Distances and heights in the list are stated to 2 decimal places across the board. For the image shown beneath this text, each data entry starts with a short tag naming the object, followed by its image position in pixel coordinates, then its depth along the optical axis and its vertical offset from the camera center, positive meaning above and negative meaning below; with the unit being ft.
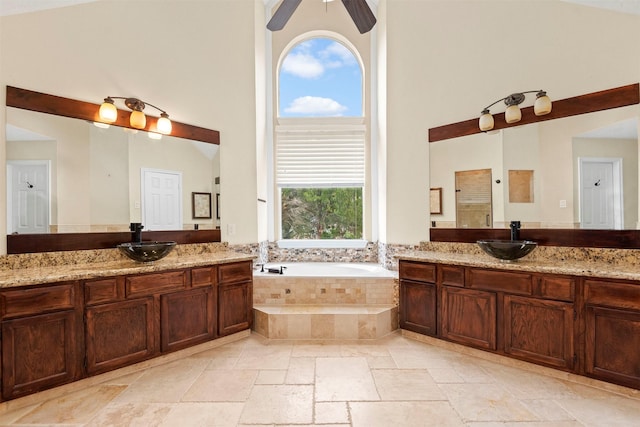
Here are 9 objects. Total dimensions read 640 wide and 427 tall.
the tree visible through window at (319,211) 14.25 +0.12
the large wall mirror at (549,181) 7.93 +0.97
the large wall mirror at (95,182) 7.68 +1.03
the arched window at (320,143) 13.93 +3.44
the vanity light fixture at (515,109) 8.67 +3.27
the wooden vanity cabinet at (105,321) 6.13 -2.71
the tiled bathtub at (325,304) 9.52 -3.31
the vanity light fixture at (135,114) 8.57 +3.19
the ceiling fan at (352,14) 7.66 +5.55
